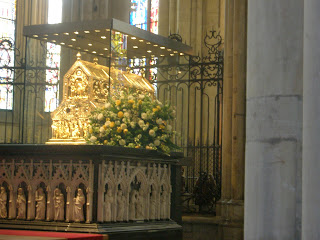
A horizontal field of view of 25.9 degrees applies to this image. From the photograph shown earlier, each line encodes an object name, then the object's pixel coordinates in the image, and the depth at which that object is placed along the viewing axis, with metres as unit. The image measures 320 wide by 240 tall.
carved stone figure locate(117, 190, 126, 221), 6.76
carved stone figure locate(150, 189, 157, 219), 7.28
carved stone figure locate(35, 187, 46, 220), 6.77
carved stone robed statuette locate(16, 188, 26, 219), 6.88
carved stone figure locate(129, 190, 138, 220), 6.96
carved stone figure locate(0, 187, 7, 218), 7.01
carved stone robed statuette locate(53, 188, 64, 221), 6.66
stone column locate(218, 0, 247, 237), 11.11
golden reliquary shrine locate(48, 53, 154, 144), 9.26
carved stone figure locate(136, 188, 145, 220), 7.04
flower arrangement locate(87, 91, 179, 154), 7.72
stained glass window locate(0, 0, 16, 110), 22.48
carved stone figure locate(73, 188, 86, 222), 6.56
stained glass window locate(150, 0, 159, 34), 22.59
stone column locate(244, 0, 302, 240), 3.91
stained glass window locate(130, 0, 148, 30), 22.86
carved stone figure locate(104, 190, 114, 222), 6.58
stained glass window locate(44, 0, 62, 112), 22.30
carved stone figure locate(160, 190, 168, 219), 7.50
